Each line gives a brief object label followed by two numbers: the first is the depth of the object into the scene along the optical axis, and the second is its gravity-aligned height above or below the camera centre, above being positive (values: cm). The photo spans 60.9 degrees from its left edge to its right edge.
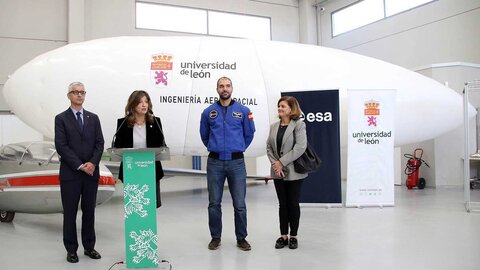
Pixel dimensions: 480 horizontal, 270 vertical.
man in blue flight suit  409 -2
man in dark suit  380 -16
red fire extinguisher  976 -72
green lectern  356 -50
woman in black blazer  370 +18
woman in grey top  412 -14
